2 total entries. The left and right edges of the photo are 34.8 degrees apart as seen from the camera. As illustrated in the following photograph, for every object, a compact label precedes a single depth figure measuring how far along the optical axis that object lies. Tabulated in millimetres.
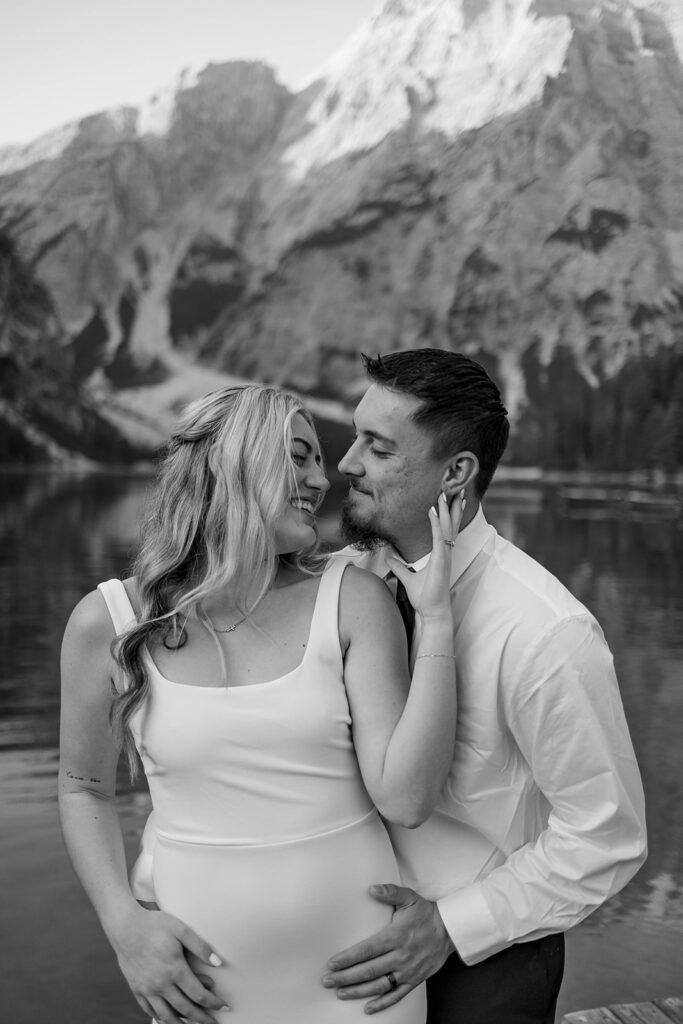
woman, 1351
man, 1372
